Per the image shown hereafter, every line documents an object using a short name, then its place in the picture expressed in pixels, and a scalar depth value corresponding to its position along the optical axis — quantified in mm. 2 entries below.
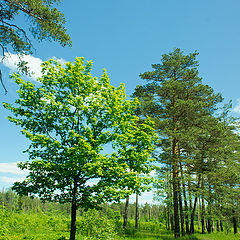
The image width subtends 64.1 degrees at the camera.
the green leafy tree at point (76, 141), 9844
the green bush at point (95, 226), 10347
